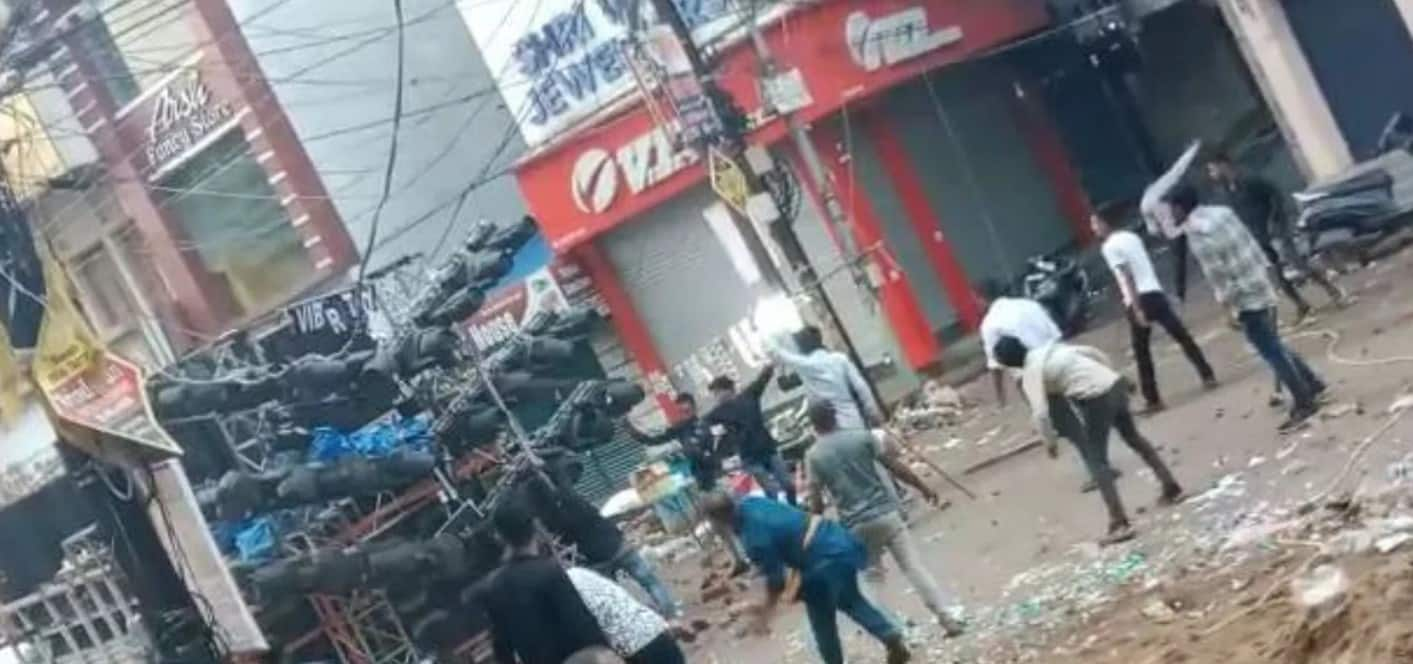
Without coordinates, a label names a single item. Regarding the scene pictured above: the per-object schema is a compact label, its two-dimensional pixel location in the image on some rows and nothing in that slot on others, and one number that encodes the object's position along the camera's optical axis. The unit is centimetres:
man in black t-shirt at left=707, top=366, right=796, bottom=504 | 1698
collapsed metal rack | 1759
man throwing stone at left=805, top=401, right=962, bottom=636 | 1103
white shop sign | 2506
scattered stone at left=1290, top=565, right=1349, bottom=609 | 796
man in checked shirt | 1271
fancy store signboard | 3009
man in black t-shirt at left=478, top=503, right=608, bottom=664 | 868
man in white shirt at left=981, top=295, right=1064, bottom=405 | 1304
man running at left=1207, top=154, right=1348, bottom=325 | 1900
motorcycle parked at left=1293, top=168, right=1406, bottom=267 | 1900
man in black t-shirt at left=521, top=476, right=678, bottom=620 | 1518
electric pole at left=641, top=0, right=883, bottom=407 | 2173
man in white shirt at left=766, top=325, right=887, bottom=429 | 1448
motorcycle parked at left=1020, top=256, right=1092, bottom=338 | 2278
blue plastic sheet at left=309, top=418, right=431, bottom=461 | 1809
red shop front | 2441
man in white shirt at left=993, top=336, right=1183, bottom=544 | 1157
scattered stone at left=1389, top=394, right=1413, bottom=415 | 1181
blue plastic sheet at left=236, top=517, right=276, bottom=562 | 1727
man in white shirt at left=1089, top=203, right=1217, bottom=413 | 1503
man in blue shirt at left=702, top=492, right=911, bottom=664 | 988
